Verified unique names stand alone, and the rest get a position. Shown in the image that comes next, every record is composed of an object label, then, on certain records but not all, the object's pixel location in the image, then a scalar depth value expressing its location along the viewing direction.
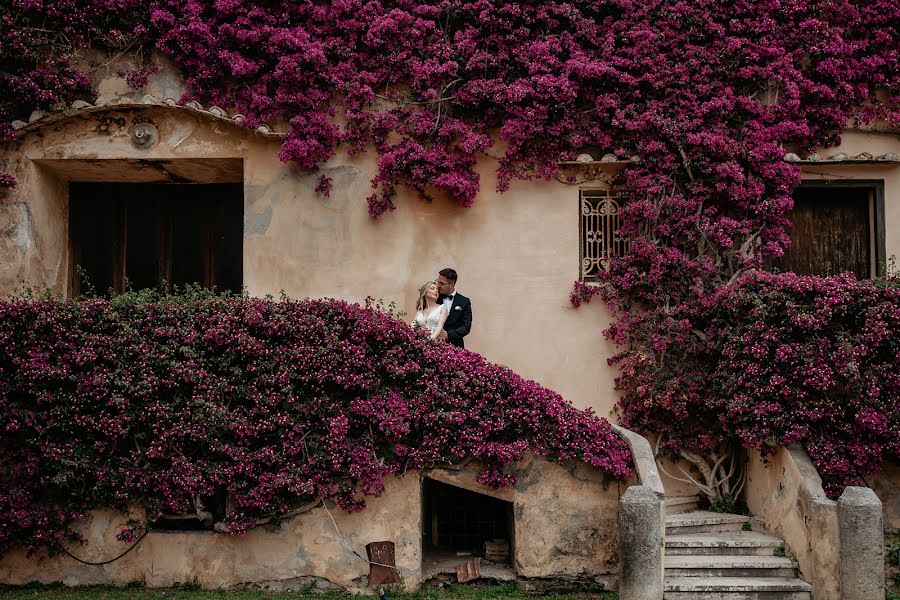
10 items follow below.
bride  9.12
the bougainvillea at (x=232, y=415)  7.82
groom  9.20
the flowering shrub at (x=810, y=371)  7.93
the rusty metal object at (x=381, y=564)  7.95
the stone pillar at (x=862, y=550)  7.11
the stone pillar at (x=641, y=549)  7.03
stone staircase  7.48
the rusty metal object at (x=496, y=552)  8.85
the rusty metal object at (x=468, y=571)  8.22
